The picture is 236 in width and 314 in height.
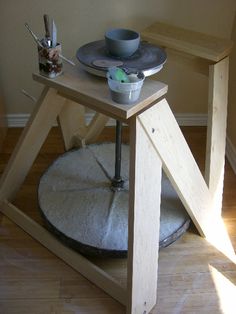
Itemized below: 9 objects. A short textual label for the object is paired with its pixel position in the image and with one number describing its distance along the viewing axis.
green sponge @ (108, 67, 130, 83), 1.10
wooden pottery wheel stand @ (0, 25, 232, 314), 1.15
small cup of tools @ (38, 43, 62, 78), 1.23
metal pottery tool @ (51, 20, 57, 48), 1.25
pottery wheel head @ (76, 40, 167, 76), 1.22
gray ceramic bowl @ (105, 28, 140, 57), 1.23
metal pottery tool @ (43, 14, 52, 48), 1.22
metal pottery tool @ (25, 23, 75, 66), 1.23
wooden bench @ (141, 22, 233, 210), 1.43
